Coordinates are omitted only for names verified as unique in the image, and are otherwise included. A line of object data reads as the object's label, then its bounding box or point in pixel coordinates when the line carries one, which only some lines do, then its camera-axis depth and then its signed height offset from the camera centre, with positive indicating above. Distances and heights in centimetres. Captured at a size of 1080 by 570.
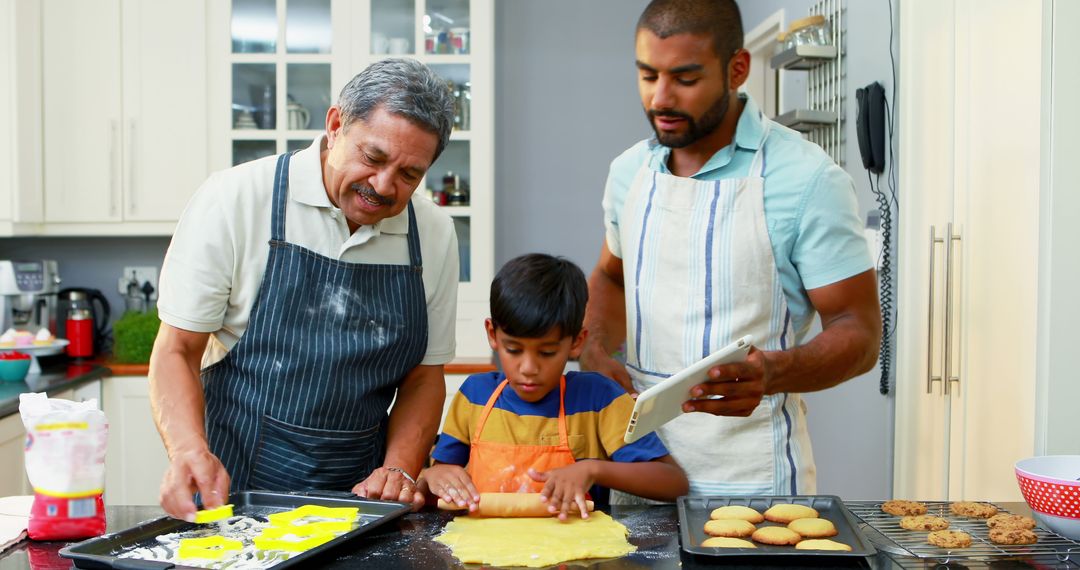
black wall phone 272 +38
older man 151 -7
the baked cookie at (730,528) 126 -35
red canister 363 -28
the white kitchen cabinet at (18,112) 341 +53
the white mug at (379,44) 372 +83
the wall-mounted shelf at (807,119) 300 +44
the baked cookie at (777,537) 123 -35
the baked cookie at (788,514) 133 -34
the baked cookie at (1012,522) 128 -34
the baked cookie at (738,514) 132 -34
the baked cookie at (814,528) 125 -34
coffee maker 354 -13
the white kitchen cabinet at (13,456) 273 -56
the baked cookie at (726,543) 121 -35
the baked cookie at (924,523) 128 -35
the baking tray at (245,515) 114 -35
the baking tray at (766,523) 117 -35
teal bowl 310 -35
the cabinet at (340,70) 369 +73
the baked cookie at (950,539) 121 -35
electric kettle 384 -20
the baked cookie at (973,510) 135 -35
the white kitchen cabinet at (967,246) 212 +4
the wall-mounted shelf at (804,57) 298 +64
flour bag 125 -27
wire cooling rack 119 -36
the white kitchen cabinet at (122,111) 362 +56
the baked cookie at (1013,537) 123 -35
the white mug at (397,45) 372 +82
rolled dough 122 -37
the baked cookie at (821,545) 118 -35
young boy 163 -26
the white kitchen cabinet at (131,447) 344 -66
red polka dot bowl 124 -30
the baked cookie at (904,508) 137 -35
